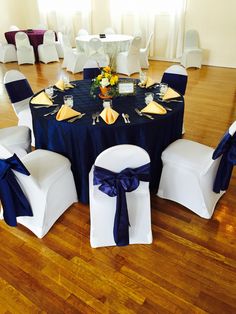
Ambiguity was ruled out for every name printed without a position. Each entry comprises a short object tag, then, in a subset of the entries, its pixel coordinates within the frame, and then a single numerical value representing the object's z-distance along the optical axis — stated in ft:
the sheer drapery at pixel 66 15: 25.04
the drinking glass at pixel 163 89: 8.38
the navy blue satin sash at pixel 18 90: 10.00
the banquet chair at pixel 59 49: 24.79
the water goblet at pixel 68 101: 7.52
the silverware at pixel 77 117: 6.86
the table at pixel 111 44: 19.00
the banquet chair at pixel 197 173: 6.68
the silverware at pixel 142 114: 6.97
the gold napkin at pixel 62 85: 9.04
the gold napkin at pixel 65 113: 6.88
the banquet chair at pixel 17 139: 8.28
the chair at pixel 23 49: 22.66
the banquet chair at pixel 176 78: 10.38
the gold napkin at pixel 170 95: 8.11
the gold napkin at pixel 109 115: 6.75
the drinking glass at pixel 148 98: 7.78
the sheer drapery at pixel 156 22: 21.43
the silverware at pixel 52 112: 7.26
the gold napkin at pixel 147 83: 9.12
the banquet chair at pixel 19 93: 10.01
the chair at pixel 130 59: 18.71
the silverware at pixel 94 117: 6.78
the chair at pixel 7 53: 23.65
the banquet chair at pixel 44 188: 6.33
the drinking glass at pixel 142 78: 9.20
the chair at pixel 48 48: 23.28
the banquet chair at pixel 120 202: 5.44
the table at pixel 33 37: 23.67
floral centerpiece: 8.01
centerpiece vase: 8.18
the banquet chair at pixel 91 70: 11.57
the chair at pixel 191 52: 20.52
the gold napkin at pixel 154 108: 7.14
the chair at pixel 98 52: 18.31
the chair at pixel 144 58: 20.94
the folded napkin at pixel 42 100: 7.85
